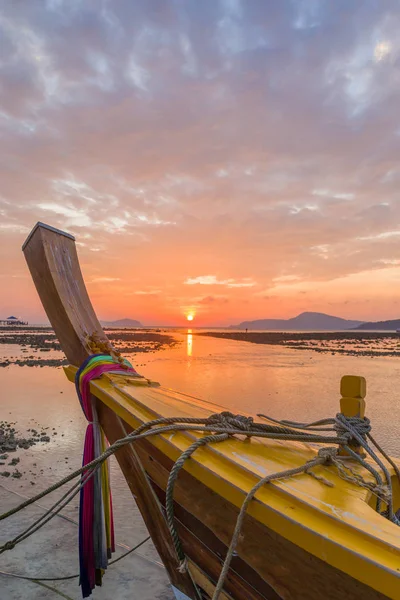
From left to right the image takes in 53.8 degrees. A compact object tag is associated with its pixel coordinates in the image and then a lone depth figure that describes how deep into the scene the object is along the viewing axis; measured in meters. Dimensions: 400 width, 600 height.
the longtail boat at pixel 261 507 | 1.67
